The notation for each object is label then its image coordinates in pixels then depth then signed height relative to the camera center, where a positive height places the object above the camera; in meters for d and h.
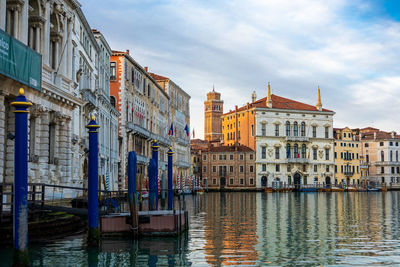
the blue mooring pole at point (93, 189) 14.83 -0.10
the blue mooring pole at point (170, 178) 23.72 +0.27
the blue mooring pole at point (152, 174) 22.30 +0.44
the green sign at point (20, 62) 17.38 +4.19
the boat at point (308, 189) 91.46 -0.93
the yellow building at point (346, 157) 99.95 +4.80
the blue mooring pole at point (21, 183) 11.06 +0.06
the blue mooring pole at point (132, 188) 16.27 -0.09
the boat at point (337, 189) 91.88 -0.98
